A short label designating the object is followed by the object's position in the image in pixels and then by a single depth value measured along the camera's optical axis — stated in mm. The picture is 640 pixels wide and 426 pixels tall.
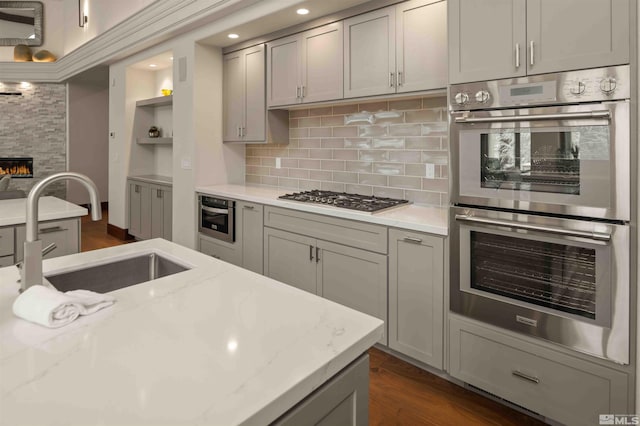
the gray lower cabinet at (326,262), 2658
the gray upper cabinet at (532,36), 1682
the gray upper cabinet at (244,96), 3918
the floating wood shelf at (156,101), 4996
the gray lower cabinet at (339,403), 844
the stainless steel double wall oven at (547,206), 1717
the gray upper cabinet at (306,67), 3225
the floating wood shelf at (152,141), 5145
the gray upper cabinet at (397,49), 2611
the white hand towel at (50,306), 1018
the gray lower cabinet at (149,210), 4836
